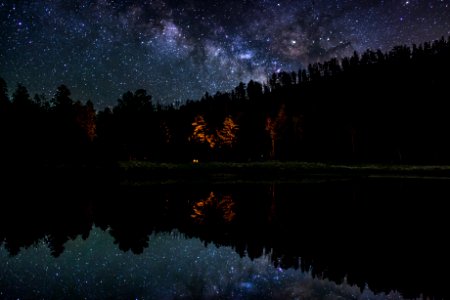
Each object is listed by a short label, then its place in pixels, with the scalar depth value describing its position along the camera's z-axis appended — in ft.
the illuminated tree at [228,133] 286.05
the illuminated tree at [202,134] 291.58
